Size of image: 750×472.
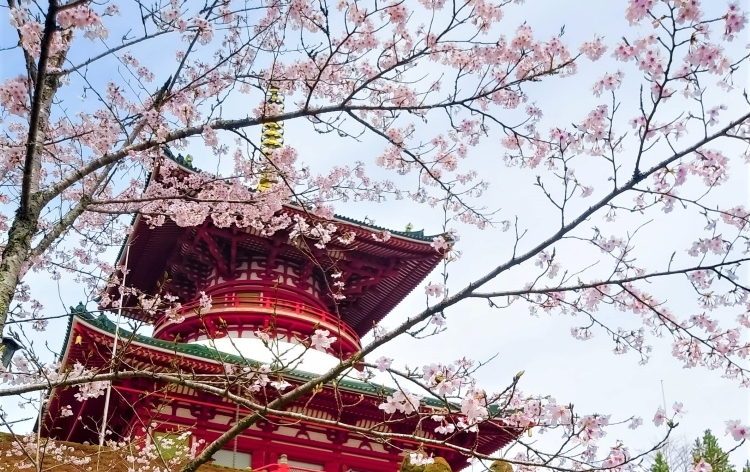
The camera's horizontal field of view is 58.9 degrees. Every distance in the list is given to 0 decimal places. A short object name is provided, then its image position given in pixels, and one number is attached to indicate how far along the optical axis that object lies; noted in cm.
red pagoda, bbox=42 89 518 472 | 1129
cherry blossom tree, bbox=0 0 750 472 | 403
